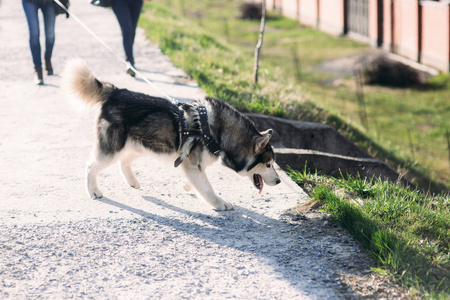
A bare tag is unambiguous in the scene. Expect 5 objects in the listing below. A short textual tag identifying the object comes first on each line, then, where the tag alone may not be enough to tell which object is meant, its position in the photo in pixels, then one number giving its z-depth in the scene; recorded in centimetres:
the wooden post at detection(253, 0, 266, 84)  902
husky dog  461
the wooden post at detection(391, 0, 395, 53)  1789
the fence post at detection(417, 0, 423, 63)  1619
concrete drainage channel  588
